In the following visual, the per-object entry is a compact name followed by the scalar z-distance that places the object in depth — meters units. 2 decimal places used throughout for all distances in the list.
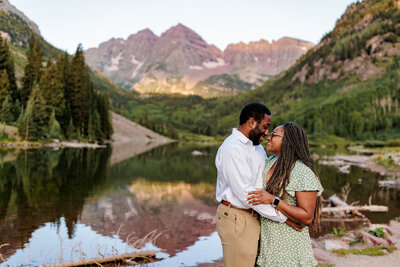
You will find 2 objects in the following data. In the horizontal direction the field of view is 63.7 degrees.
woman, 4.52
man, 4.56
